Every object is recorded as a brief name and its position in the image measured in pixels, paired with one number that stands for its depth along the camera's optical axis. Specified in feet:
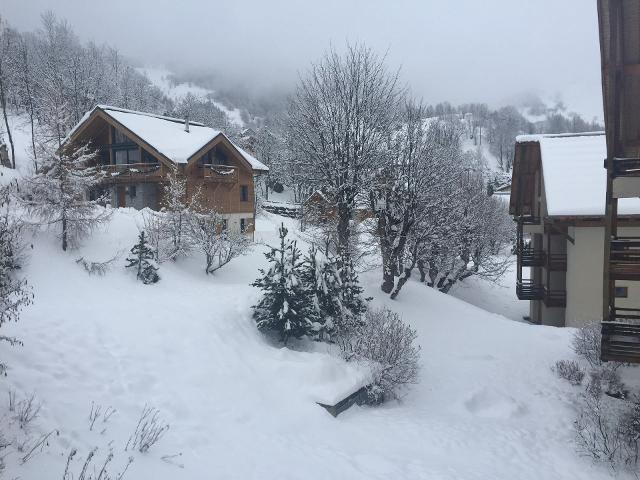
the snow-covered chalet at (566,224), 55.93
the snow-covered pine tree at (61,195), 48.60
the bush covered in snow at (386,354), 37.86
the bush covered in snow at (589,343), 42.42
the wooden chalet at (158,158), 84.23
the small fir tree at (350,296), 43.68
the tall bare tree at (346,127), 58.54
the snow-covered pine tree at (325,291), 43.06
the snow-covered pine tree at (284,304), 40.70
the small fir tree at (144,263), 47.32
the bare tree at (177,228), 56.59
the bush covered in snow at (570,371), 41.60
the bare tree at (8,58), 147.54
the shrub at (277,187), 214.48
